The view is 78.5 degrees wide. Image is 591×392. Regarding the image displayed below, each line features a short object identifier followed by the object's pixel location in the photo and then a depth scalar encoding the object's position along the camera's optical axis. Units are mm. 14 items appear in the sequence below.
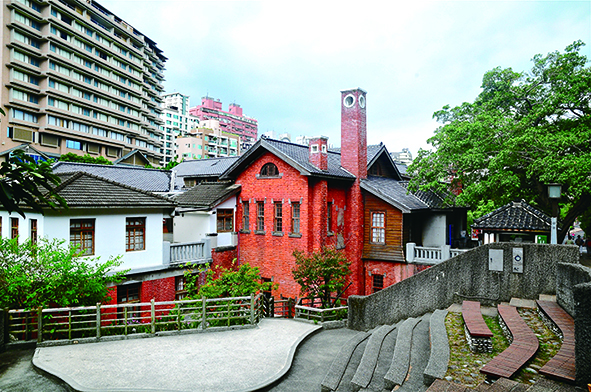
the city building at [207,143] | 97250
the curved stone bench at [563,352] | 6027
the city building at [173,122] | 104750
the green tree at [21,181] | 4566
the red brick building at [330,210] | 19977
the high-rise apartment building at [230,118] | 133750
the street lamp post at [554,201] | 11531
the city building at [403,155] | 135175
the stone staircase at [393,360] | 7520
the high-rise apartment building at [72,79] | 47719
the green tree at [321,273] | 16844
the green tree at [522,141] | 15195
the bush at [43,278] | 11484
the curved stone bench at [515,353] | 6578
